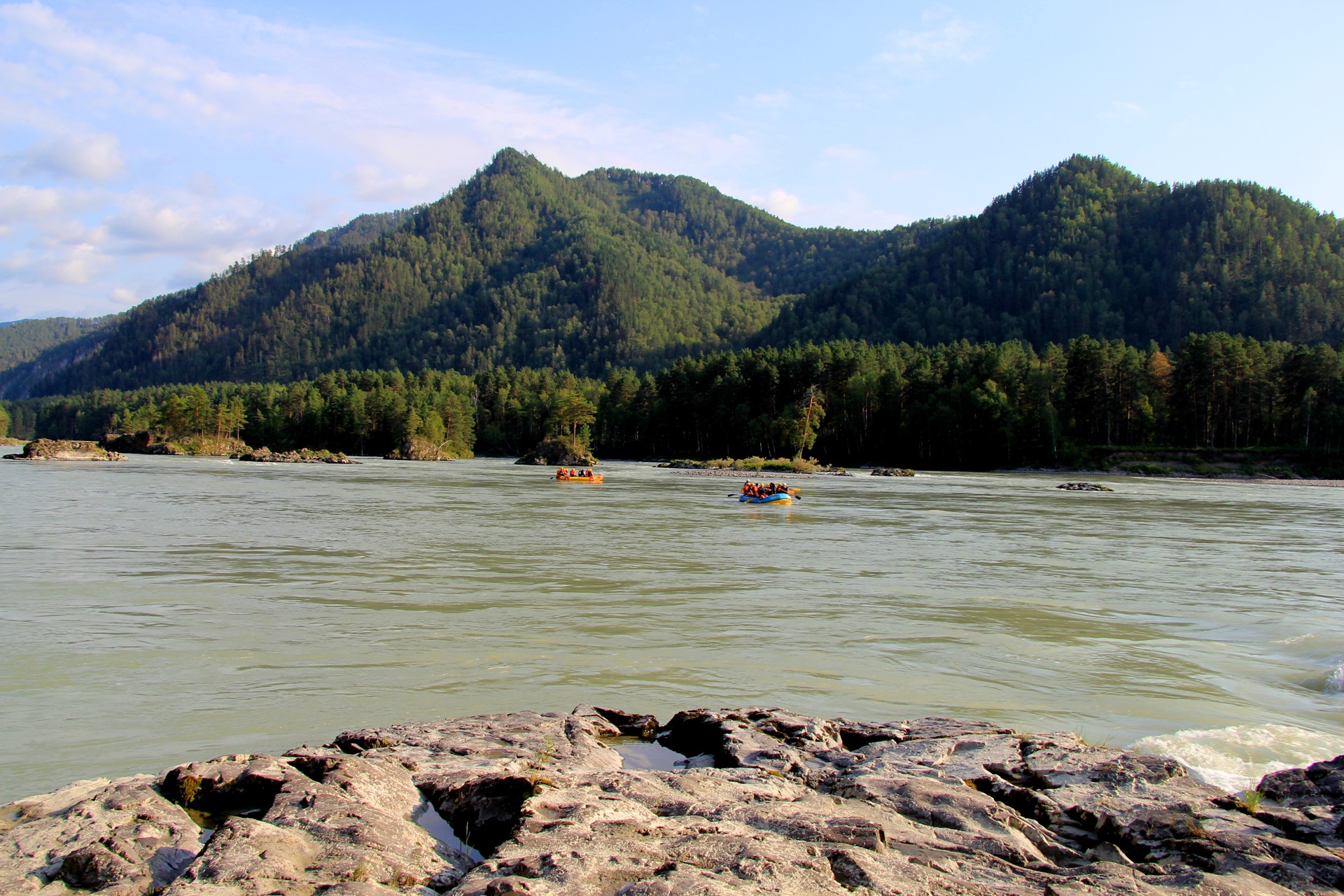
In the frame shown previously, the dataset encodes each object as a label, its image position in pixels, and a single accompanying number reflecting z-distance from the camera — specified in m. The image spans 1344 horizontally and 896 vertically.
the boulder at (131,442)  143.50
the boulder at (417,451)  138.88
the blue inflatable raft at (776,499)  50.36
